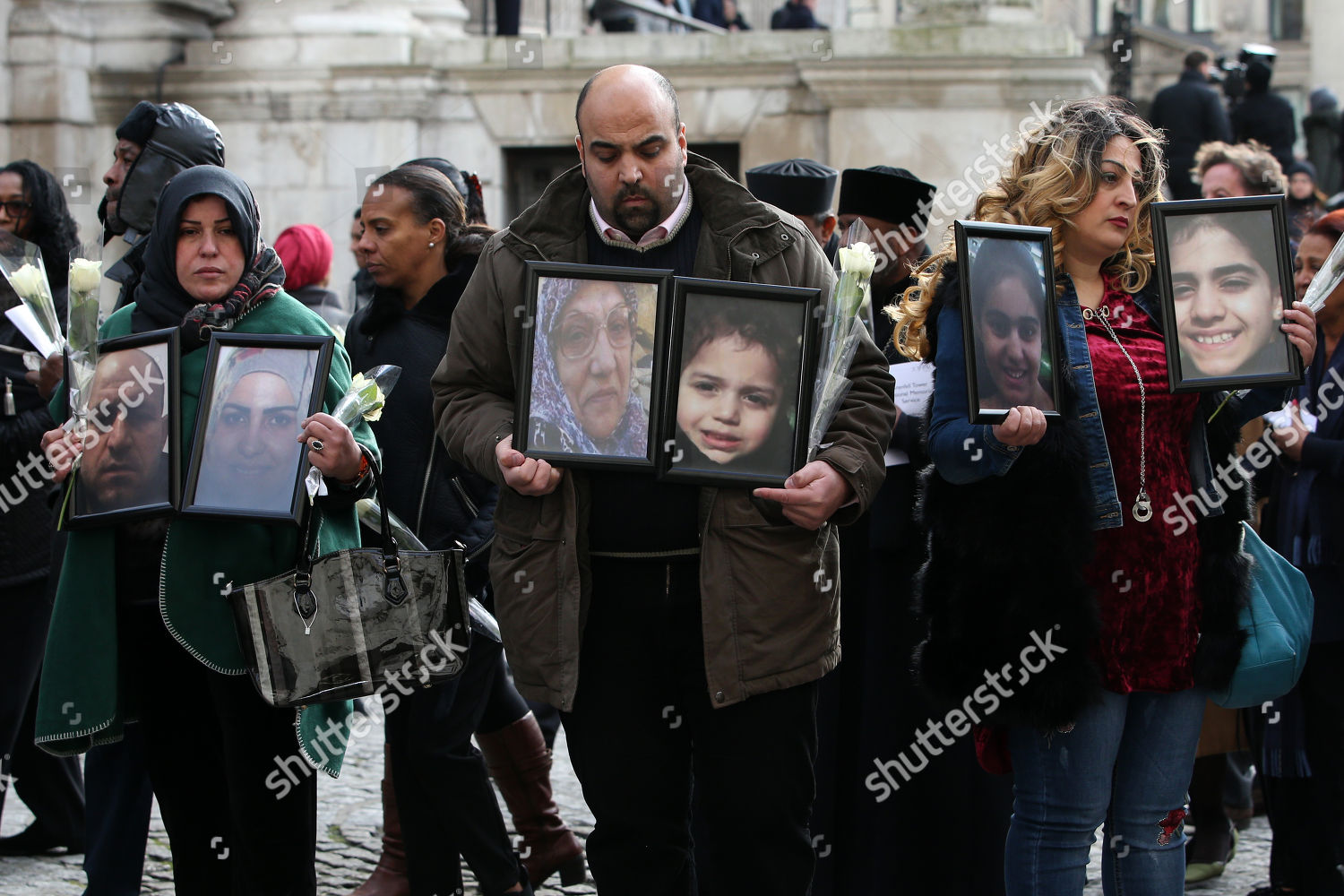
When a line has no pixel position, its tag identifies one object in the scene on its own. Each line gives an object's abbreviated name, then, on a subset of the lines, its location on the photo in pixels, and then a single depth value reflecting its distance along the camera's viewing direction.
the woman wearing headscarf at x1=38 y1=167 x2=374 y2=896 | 3.80
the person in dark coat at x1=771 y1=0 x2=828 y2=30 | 14.62
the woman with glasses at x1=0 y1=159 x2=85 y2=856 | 4.98
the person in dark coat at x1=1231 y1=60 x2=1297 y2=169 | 11.75
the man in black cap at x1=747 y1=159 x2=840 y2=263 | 5.32
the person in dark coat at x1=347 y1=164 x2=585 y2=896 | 4.49
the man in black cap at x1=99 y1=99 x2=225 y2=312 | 4.82
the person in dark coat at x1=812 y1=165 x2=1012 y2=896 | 4.38
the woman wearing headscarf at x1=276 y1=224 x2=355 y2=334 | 6.93
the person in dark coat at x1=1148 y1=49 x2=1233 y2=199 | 11.29
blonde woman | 3.46
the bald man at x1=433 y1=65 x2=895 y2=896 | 3.35
